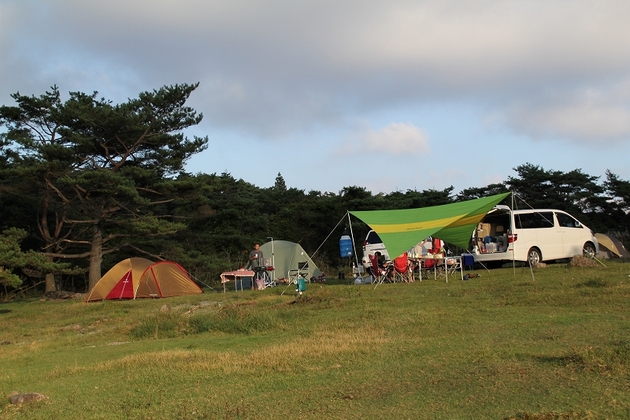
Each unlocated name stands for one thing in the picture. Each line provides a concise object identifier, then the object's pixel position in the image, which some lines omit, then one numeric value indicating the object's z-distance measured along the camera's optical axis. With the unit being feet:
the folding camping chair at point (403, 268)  48.83
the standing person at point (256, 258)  59.38
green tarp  44.45
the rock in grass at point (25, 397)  18.30
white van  51.34
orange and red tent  58.75
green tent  65.10
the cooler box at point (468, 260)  54.39
